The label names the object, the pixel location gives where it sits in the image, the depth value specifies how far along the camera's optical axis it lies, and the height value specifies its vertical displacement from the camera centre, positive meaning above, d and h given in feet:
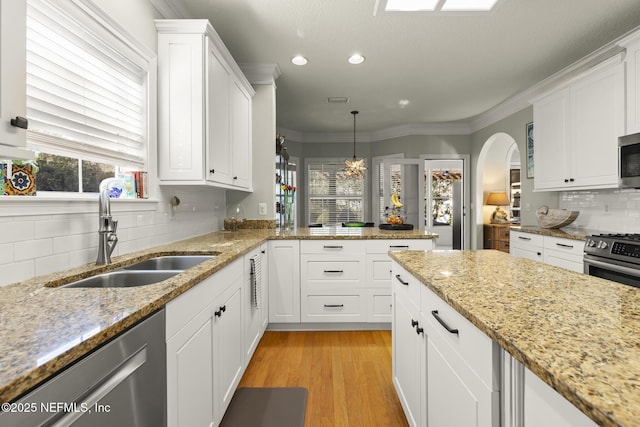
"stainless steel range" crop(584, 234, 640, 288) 7.16 -1.10
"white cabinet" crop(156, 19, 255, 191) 7.07 +2.50
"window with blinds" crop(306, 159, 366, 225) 22.13 +1.39
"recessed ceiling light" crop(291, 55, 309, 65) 10.51 +5.08
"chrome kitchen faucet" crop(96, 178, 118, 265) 4.85 -0.23
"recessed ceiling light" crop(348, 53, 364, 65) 10.42 +5.09
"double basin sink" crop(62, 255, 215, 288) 4.62 -0.97
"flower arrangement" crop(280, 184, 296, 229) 13.36 +0.32
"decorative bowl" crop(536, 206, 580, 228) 11.13 -0.20
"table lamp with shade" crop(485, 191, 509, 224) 18.66 +0.49
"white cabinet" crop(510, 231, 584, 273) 9.23 -1.22
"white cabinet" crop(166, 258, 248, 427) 3.61 -1.92
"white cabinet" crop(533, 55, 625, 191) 9.18 +2.61
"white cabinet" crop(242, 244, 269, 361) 7.11 -2.07
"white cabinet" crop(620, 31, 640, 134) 8.38 +3.49
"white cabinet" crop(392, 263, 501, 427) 2.60 -1.62
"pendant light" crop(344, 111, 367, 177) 17.35 +2.45
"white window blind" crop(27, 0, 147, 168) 4.32 +1.96
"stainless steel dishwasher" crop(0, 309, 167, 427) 1.84 -1.25
